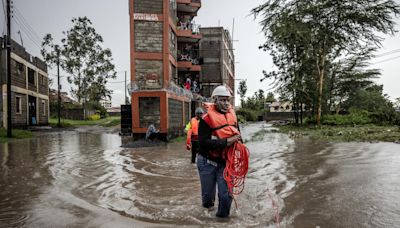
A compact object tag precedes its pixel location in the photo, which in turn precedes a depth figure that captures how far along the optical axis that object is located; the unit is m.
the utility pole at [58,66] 41.12
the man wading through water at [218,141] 5.04
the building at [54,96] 61.39
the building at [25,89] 28.17
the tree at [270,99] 96.06
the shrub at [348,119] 27.11
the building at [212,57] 45.69
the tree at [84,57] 47.81
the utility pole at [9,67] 22.30
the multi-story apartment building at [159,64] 21.17
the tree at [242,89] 78.44
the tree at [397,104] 30.27
